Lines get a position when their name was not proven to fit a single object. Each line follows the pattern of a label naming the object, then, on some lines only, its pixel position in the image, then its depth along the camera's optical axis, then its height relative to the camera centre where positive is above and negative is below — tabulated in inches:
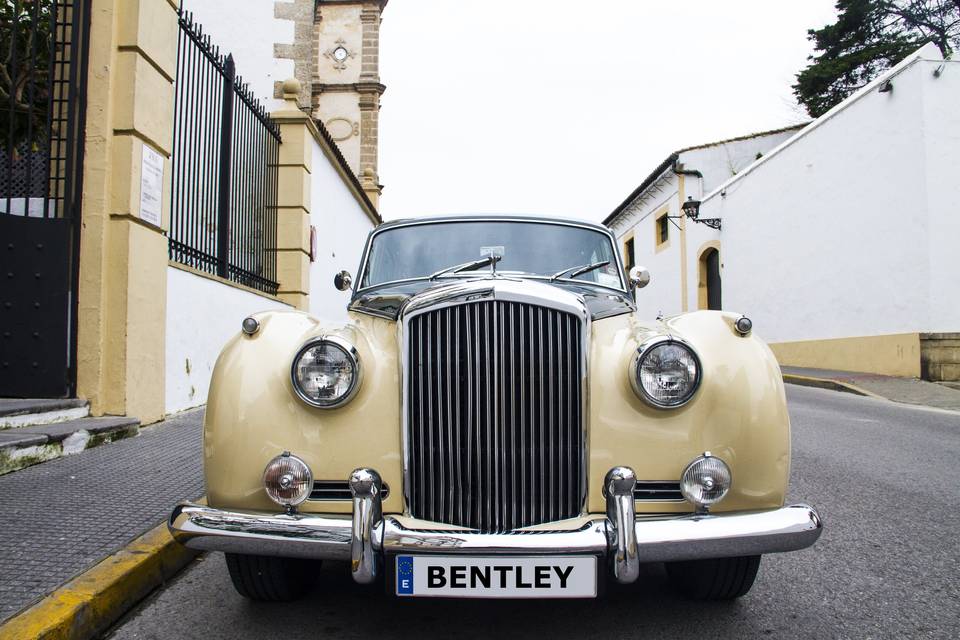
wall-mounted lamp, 688.0 +144.6
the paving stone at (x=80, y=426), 170.4 -19.4
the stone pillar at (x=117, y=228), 201.5 +37.7
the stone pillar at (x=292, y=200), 377.4 +84.1
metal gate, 194.2 +34.6
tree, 912.3 +431.2
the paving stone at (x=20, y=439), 153.5 -19.7
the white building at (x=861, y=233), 446.6 +93.1
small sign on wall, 214.9 +53.9
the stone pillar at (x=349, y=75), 876.0 +359.3
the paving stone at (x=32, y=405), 173.9 -13.9
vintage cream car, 84.3 -11.1
